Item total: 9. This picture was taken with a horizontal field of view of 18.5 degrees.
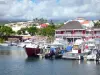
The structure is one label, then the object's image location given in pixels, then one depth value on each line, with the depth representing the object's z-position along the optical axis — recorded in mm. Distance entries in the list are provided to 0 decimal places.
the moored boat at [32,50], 63994
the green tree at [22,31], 158000
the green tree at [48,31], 127719
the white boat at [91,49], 56066
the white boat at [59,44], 70188
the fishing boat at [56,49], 61438
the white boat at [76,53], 58241
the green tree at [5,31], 147375
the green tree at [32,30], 147375
